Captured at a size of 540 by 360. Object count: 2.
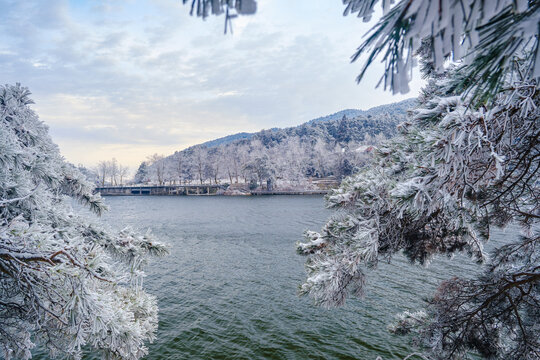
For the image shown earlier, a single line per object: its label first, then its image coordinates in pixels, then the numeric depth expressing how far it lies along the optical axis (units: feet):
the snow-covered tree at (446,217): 7.82
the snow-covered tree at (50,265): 9.41
